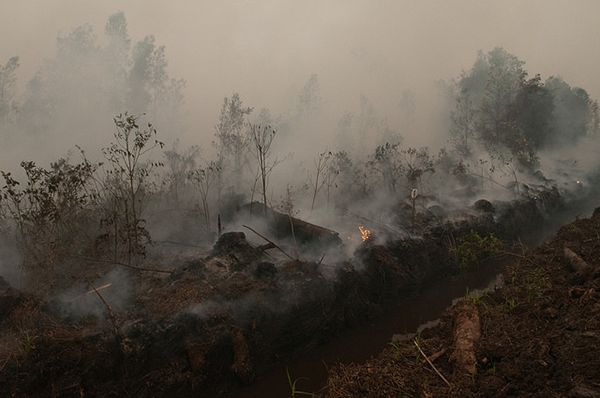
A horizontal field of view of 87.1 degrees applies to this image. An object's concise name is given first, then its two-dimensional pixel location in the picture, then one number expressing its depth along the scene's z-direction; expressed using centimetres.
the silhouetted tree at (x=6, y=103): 1477
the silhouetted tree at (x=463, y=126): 2677
